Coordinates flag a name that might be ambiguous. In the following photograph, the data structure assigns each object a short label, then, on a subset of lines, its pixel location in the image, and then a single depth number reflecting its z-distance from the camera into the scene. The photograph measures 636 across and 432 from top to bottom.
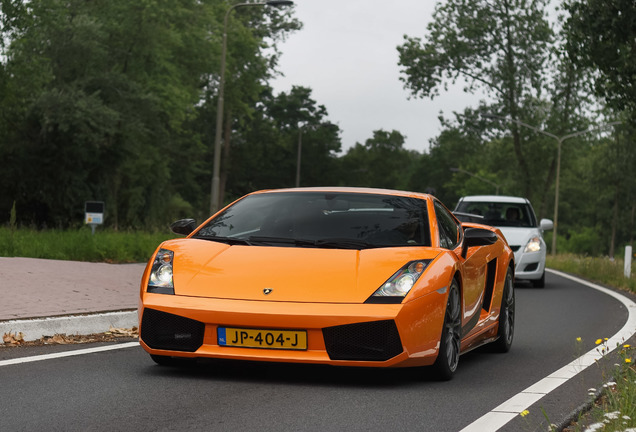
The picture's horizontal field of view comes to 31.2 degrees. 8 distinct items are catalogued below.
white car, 20.00
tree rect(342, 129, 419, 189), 112.94
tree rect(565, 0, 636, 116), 23.19
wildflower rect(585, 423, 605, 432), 5.00
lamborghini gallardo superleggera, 6.80
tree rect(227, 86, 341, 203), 99.00
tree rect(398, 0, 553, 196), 54.84
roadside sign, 25.22
